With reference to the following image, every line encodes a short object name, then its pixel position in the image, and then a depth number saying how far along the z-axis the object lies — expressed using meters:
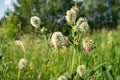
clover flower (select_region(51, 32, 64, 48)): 0.36
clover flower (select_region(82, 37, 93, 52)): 0.37
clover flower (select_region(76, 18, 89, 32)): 0.39
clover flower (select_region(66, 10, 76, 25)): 0.40
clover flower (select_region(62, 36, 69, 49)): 0.38
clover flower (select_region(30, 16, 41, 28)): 0.44
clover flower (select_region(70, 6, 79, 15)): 0.40
